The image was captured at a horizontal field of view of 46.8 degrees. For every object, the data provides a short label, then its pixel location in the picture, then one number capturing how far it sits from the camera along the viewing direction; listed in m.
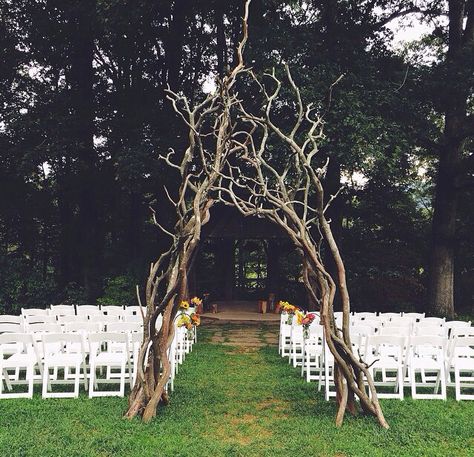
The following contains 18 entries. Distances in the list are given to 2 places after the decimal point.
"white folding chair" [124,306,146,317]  12.35
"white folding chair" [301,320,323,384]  9.30
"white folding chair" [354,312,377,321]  11.84
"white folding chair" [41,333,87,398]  7.75
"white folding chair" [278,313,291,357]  11.65
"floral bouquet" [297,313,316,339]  8.87
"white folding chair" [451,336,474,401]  7.90
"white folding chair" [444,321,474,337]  9.81
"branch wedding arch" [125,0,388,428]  7.01
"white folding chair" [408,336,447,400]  7.99
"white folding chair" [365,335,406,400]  7.86
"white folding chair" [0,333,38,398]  7.67
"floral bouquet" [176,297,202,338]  8.04
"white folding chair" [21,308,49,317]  11.77
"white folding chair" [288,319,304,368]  10.54
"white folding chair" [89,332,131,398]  7.86
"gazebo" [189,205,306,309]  18.61
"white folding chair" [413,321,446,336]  9.23
